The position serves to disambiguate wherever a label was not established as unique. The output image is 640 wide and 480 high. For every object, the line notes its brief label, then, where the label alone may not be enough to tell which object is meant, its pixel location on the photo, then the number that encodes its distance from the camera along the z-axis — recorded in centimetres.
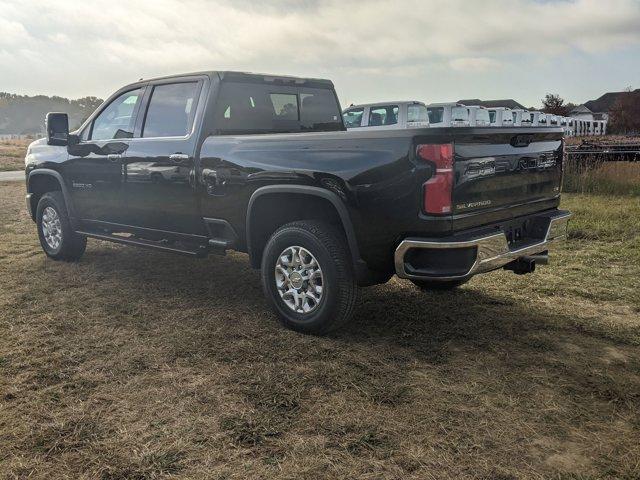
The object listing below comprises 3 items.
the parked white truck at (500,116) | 3003
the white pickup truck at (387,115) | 1645
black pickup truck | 374
